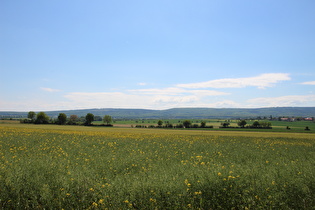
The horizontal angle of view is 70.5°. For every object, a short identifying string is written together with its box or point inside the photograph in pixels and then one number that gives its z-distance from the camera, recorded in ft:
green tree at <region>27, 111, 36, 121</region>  499.10
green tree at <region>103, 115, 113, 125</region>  475.31
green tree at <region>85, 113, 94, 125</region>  397.84
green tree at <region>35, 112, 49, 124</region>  363.44
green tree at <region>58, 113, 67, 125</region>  366.16
